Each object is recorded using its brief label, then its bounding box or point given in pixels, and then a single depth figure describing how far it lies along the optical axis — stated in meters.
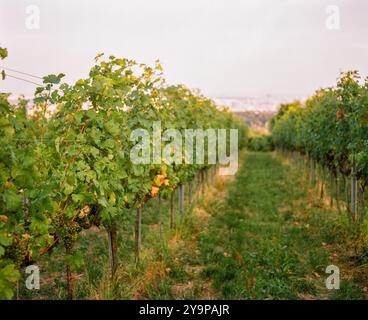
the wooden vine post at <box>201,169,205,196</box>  12.02
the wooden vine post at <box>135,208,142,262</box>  5.98
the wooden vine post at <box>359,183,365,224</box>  7.27
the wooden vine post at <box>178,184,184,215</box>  8.98
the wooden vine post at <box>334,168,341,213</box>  9.08
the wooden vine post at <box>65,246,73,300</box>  3.93
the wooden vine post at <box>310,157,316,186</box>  14.02
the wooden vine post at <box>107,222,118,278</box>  5.07
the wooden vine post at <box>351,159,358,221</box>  8.09
